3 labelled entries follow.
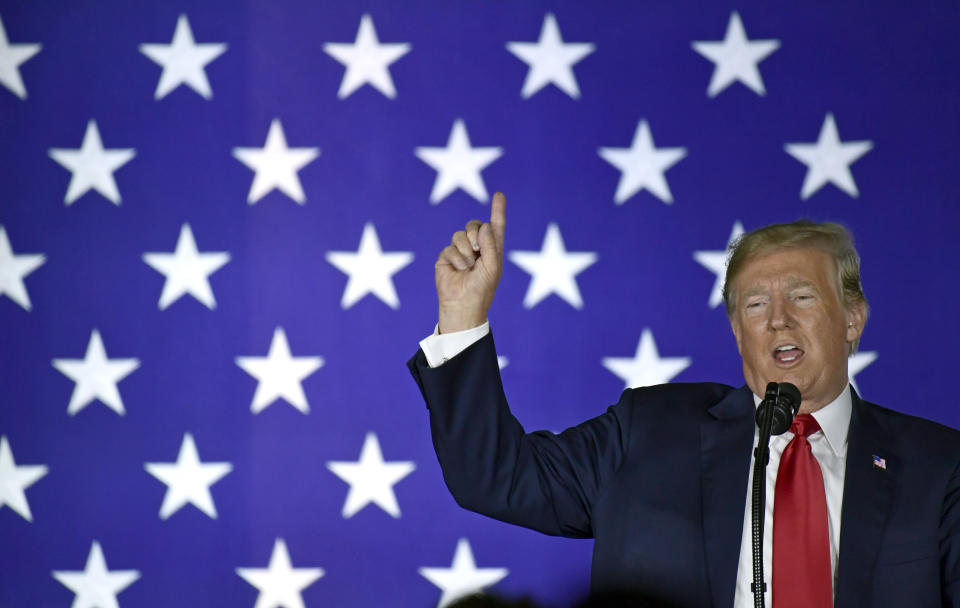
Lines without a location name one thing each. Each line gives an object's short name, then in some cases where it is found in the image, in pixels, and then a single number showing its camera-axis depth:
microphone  11.51
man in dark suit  11.73
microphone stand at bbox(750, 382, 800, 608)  11.46
